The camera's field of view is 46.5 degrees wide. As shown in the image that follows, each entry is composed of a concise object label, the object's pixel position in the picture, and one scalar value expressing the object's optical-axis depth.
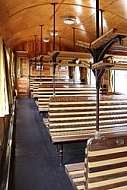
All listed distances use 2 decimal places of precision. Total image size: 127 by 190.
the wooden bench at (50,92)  3.82
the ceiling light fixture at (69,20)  3.75
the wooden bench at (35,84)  5.66
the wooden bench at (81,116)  2.38
